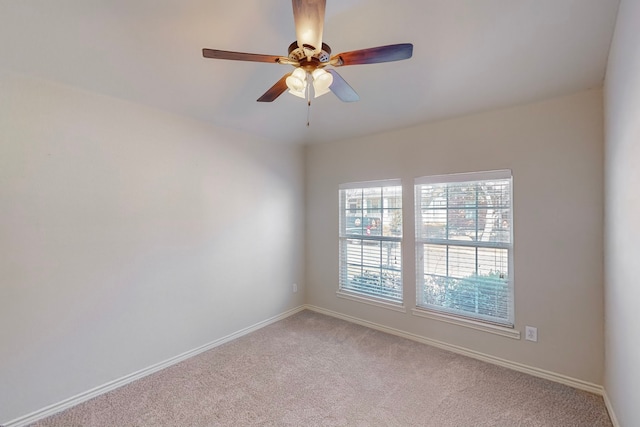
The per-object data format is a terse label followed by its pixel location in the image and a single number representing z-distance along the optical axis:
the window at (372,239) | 3.29
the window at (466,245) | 2.60
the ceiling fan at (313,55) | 1.22
